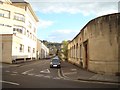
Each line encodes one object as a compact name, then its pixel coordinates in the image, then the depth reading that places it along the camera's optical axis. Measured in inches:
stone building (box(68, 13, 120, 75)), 437.5
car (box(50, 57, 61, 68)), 703.8
